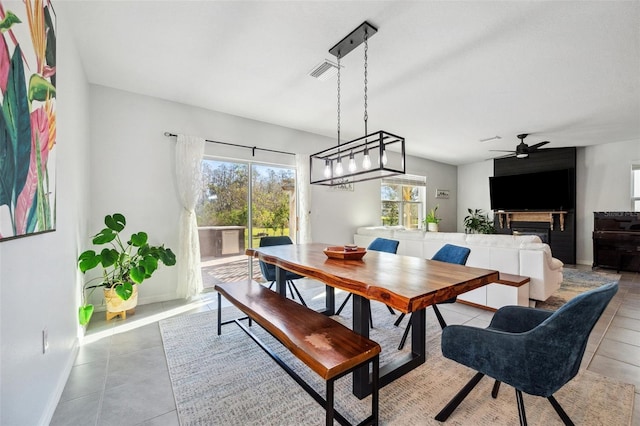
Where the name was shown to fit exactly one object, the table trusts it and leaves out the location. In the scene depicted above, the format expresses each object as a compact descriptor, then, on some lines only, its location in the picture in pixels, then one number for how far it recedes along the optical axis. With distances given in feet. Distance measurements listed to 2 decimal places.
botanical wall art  3.45
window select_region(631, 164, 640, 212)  17.99
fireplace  21.04
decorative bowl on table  7.77
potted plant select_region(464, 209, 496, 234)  24.11
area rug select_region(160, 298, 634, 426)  5.09
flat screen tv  20.13
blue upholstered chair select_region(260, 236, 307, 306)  10.60
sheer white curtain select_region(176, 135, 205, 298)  11.89
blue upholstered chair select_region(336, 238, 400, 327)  10.51
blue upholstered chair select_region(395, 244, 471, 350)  8.48
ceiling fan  16.02
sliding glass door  13.23
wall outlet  4.96
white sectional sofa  9.84
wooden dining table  4.73
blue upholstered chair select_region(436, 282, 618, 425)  3.84
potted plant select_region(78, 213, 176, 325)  8.56
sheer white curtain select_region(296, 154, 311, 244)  15.51
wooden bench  4.27
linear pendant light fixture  7.06
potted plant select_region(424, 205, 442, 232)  22.21
